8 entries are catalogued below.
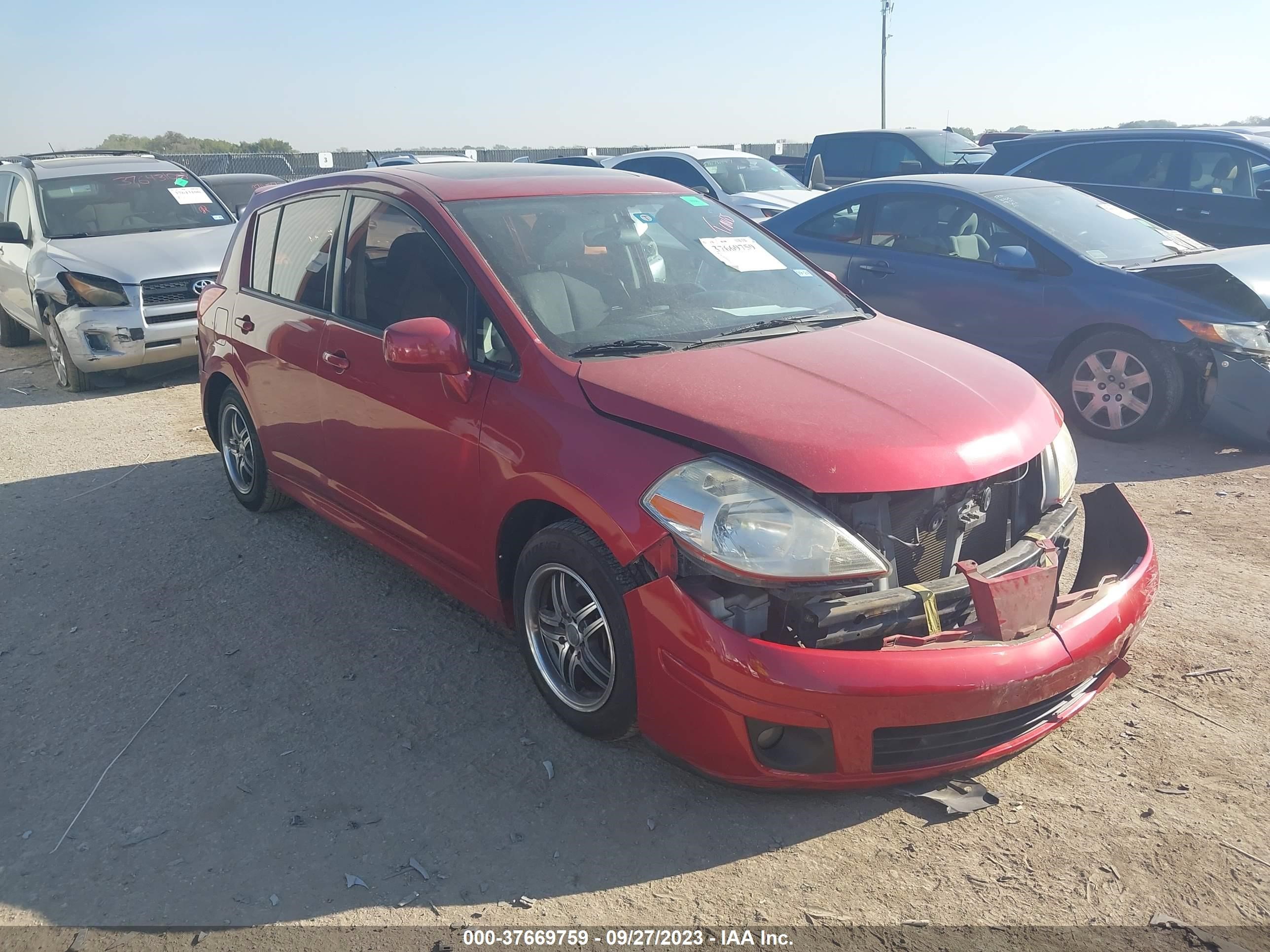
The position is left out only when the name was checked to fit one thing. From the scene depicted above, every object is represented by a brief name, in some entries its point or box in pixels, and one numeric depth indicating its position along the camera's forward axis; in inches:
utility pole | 1680.6
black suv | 350.3
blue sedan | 239.5
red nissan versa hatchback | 107.1
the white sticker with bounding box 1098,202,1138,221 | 289.9
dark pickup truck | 609.9
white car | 512.7
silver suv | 336.2
